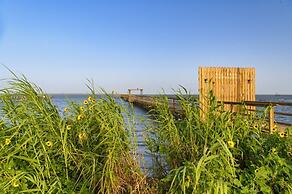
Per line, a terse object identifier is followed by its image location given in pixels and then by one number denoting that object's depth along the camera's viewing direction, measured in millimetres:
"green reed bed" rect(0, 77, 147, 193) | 2430
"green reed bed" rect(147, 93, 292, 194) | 2232
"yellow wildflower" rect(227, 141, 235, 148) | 2251
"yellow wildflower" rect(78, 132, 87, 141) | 2709
